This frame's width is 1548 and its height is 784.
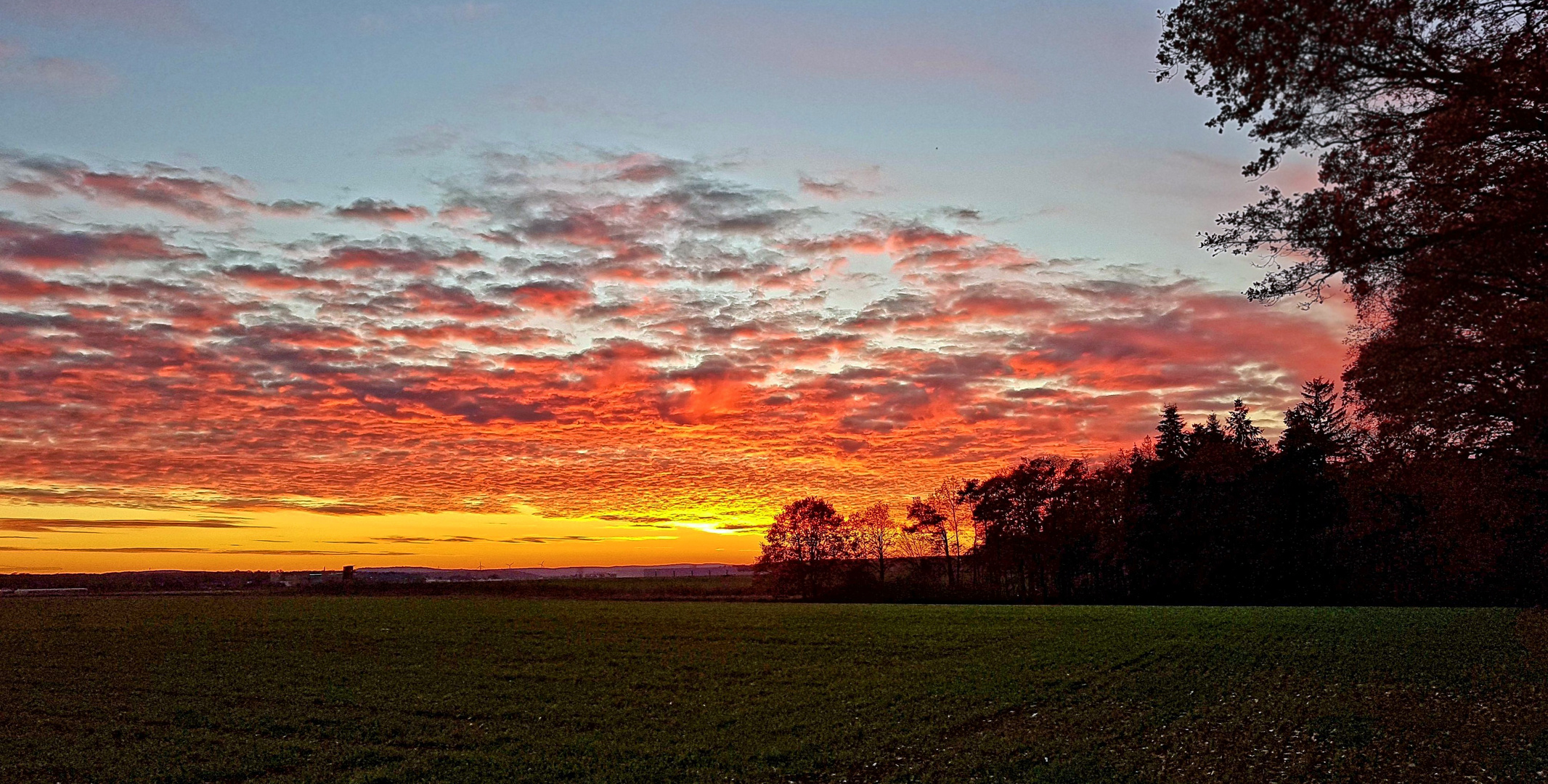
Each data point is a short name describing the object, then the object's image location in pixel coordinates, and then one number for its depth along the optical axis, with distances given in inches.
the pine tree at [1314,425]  3398.1
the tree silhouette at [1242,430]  3727.9
